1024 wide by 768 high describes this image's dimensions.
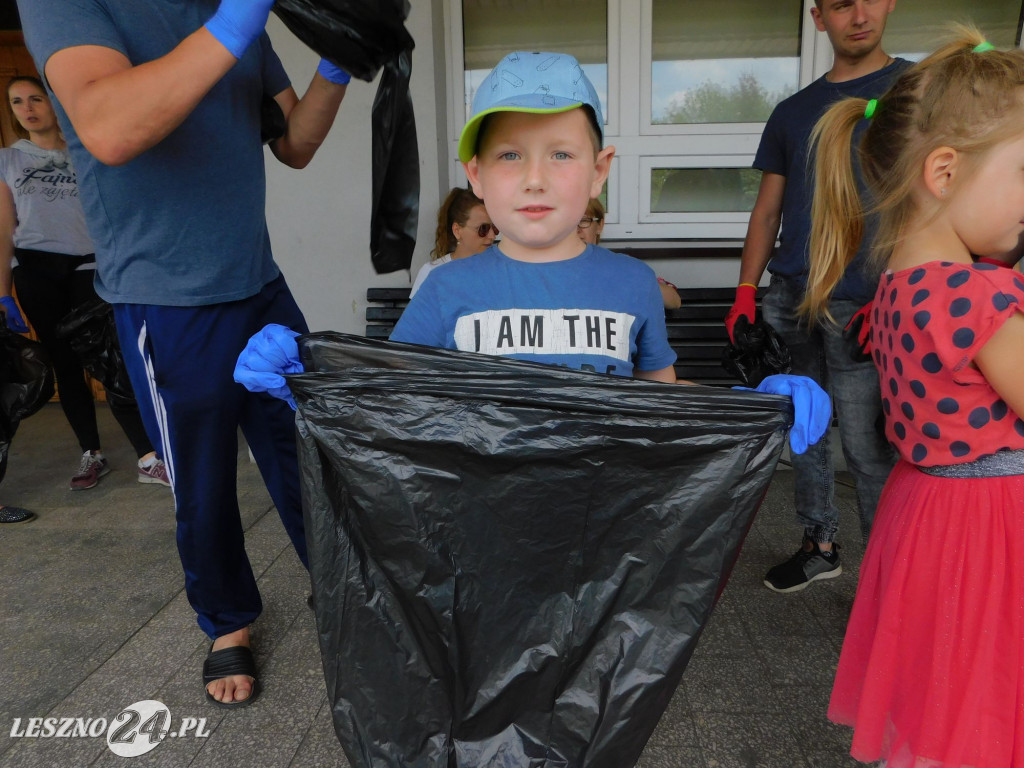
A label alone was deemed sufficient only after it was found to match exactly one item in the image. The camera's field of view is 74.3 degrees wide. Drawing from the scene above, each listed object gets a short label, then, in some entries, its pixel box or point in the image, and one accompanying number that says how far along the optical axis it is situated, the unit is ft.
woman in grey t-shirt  10.21
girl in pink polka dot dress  3.46
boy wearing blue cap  3.74
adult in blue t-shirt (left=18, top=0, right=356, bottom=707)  3.99
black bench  11.30
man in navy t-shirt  6.15
